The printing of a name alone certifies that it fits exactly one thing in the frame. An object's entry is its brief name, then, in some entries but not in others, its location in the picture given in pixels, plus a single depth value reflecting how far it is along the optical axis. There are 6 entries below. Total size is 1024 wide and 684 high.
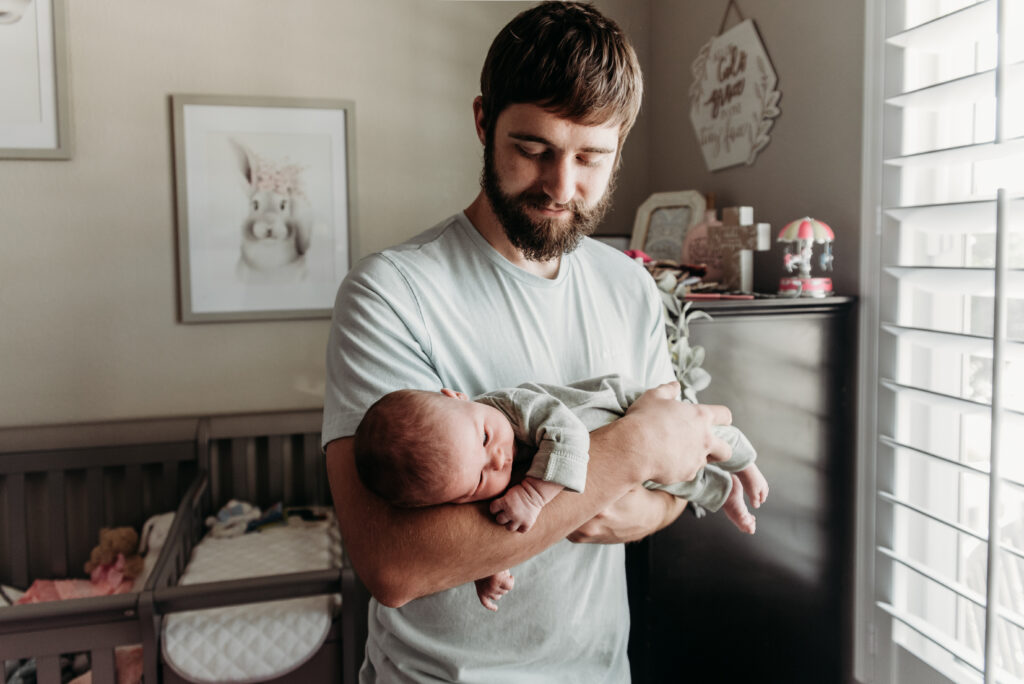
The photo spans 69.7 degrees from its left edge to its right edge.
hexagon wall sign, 2.07
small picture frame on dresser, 2.24
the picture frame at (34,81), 2.38
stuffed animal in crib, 2.38
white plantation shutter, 1.40
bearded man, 0.90
